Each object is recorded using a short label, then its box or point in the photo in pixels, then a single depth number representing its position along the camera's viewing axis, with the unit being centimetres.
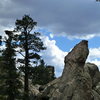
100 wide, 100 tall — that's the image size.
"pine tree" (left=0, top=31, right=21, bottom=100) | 2812
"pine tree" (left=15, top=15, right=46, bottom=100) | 3218
